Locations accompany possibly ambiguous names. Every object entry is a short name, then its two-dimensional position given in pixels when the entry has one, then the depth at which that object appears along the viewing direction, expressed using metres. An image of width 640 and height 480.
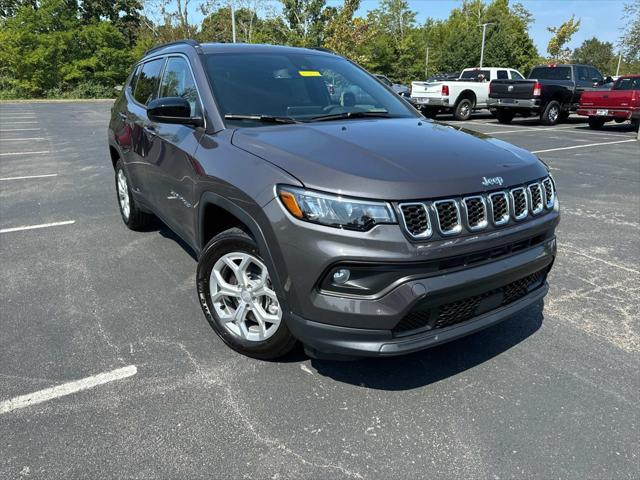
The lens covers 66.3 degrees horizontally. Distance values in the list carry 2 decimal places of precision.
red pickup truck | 14.91
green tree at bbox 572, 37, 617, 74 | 84.38
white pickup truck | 18.16
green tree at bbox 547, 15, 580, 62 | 56.09
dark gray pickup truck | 16.73
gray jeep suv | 2.24
